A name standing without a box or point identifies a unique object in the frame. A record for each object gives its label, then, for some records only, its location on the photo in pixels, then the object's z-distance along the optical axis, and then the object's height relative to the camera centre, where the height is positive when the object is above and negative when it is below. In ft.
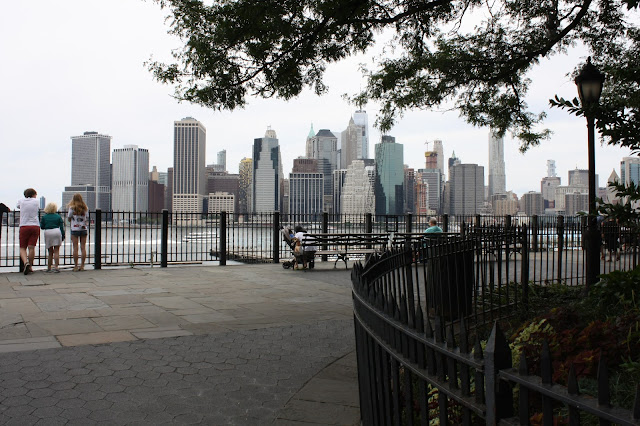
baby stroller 44.68 -3.20
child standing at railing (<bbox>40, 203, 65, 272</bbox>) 39.93 -1.10
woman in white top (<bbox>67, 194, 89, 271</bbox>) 41.27 -0.75
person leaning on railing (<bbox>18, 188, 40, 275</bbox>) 38.42 -0.85
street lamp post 25.39 +3.19
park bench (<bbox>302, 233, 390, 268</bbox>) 45.39 -2.22
